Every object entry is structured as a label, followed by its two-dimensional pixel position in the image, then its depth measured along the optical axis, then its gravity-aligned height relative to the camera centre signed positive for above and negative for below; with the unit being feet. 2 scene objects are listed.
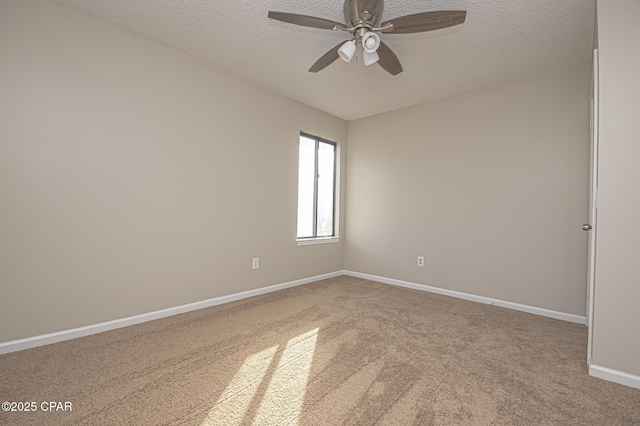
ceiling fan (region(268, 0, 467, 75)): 5.58 +3.91
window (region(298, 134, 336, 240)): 13.12 +1.13
